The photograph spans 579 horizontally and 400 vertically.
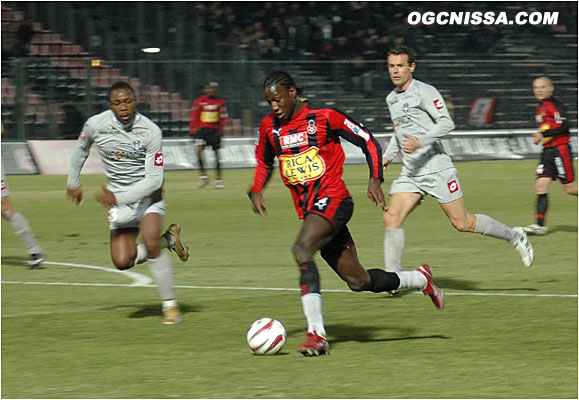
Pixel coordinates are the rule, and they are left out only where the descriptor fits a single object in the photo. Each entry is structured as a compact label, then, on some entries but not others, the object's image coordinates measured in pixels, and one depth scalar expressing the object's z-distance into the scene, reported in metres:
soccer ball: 14.04
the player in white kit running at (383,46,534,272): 19.03
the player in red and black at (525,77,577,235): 28.42
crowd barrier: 51.28
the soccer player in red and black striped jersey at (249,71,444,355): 14.43
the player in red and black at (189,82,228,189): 47.72
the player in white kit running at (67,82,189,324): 16.94
